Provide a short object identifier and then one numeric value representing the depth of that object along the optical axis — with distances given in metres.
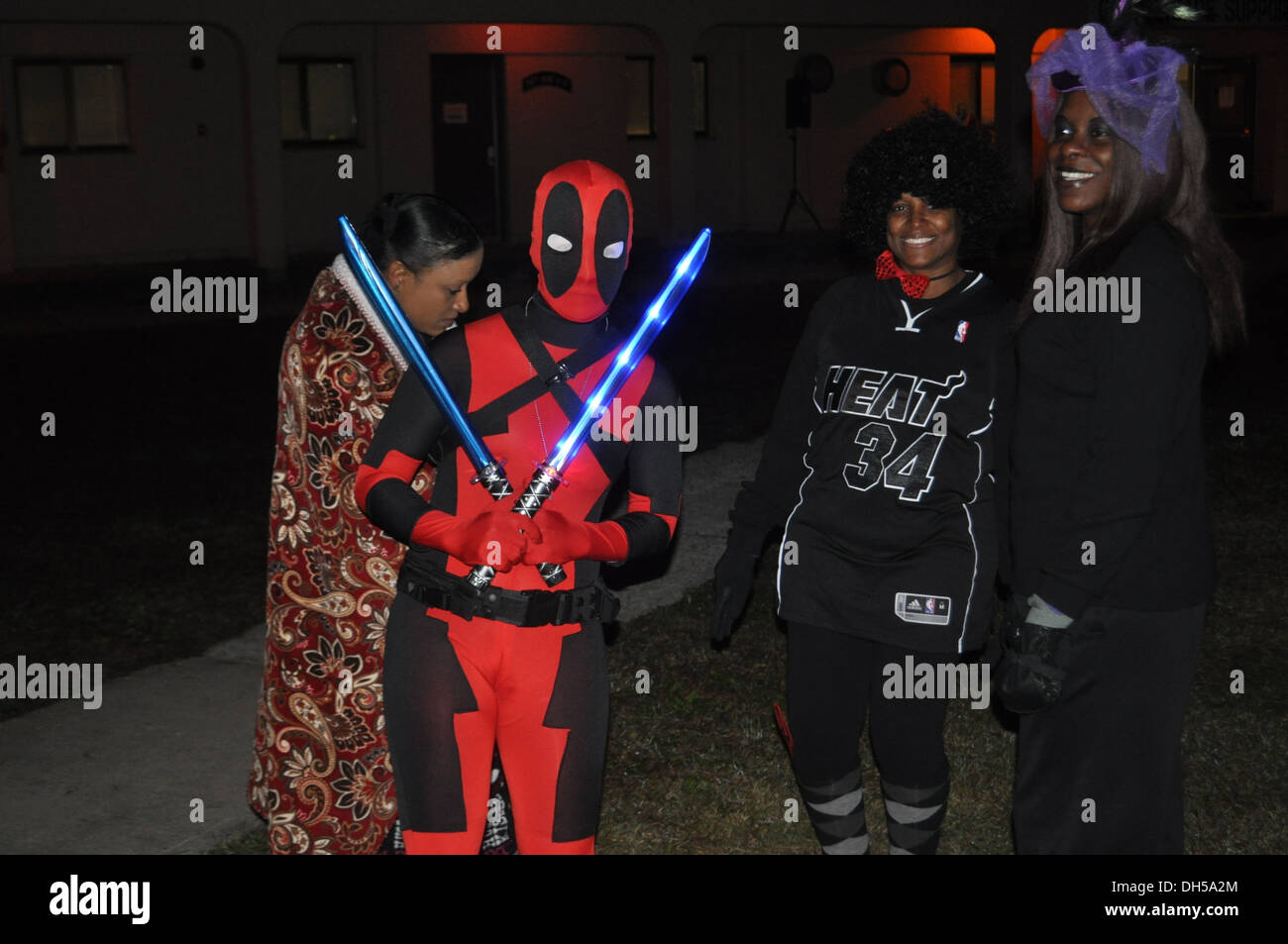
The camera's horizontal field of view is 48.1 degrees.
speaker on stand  24.77
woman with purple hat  2.80
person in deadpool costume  2.96
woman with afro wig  3.33
